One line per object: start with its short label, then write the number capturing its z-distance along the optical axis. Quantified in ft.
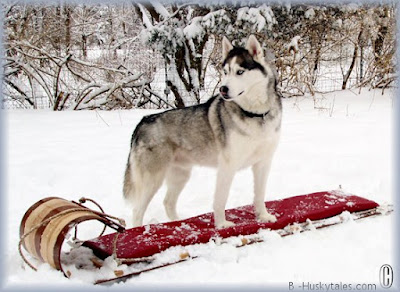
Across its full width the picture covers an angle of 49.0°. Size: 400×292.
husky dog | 10.55
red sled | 9.29
